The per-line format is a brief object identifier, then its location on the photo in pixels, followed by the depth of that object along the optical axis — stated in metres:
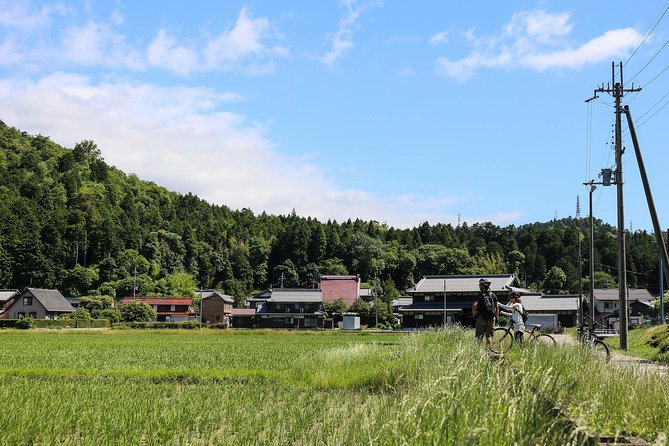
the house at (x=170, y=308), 77.12
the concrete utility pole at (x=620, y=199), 23.58
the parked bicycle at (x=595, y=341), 14.38
